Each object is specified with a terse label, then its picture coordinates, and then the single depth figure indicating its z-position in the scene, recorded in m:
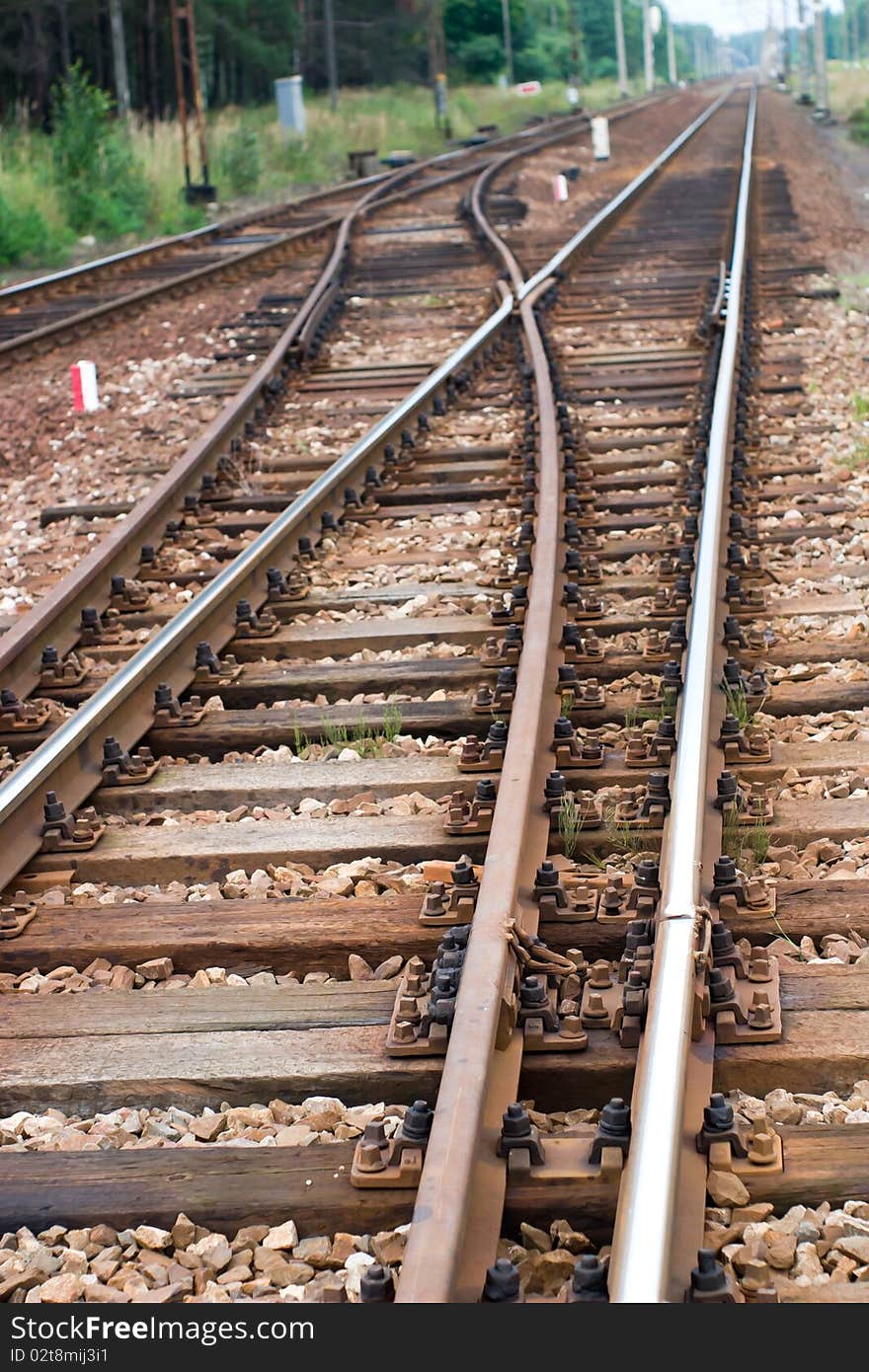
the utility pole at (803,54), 57.74
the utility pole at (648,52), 79.12
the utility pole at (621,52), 69.06
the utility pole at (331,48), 42.21
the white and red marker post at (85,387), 10.41
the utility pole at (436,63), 41.66
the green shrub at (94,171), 22.50
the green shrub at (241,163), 28.38
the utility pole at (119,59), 31.52
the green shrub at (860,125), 33.69
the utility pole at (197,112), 24.97
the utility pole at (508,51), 58.34
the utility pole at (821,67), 43.53
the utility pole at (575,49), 53.03
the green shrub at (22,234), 19.83
